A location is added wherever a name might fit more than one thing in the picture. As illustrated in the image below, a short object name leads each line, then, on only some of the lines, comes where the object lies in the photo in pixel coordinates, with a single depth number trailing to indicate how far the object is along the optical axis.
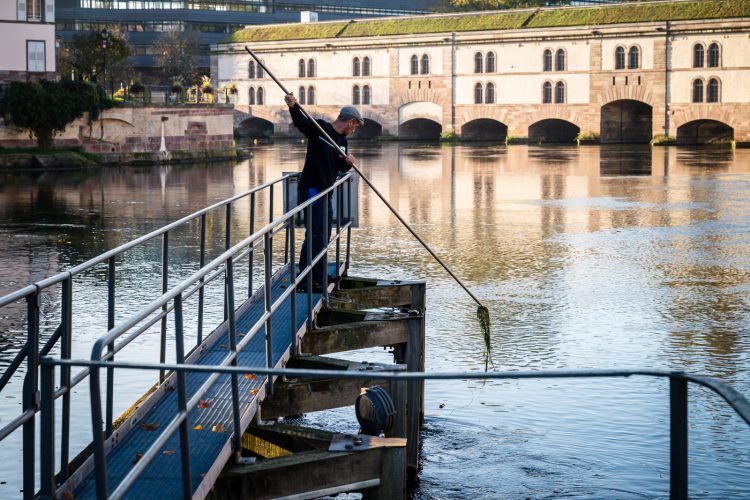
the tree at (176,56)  91.12
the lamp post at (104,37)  50.38
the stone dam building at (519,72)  68.25
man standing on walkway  11.05
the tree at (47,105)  44.34
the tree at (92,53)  57.59
